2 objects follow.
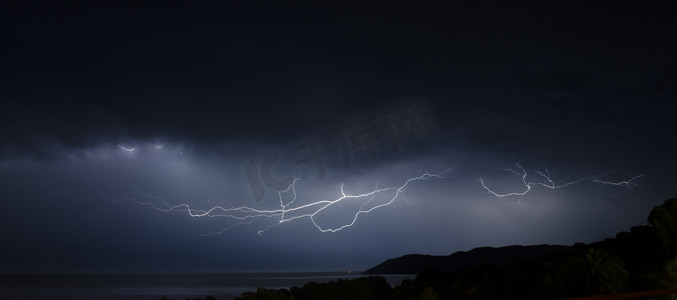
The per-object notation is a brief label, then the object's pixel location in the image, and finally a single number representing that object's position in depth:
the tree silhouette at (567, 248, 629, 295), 24.09
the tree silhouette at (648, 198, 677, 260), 39.66
